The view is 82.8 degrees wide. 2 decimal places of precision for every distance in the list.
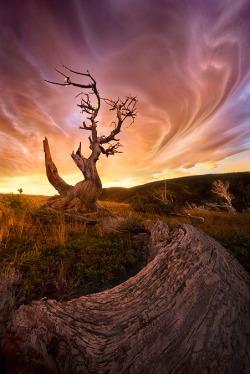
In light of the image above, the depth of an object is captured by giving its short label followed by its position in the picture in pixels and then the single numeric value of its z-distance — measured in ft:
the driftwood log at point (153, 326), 3.27
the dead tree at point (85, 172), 32.01
